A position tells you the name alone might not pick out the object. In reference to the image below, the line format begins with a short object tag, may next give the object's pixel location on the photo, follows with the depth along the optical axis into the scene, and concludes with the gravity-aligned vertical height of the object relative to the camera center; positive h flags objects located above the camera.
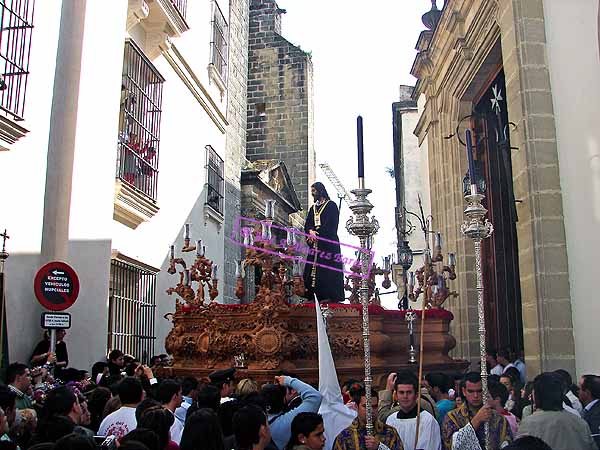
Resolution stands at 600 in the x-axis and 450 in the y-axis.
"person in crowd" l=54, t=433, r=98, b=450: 2.50 -0.32
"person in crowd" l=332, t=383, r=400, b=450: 3.56 -0.45
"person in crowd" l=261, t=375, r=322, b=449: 3.95 -0.30
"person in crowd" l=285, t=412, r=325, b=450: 3.48 -0.39
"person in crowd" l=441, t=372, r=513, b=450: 3.77 -0.40
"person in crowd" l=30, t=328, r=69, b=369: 6.91 +0.05
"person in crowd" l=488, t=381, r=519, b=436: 4.62 -0.29
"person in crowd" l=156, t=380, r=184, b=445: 4.26 -0.26
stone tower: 24.42 +9.21
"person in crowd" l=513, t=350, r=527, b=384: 8.41 -0.12
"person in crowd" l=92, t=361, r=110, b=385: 7.11 -0.15
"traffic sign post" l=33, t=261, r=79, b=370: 6.90 +0.68
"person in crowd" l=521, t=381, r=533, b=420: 5.27 -0.37
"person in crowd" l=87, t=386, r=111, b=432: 4.82 -0.36
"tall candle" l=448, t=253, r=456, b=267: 8.38 +1.20
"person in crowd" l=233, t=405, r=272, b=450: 3.25 -0.35
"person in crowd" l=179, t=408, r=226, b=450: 2.96 -0.34
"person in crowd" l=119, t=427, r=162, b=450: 2.86 -0.34
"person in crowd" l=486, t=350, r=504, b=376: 9.17 -0.10
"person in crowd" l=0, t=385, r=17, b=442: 3.78 -0.27
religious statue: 8.67 +1.33
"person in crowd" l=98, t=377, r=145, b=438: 4.10 -0.35
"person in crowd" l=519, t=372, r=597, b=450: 3.85 -0.38
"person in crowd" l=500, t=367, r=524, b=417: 6.48 -0.37
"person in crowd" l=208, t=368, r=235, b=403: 5.53 -0.21
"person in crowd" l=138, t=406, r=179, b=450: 3.21 -0.31
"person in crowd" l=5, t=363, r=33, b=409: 4.86 -0.18
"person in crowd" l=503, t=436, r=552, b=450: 2.63 -0.34
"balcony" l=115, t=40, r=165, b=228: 10.70 +3.72
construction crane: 43.16 +11.66
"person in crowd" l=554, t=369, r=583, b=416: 5.34 -0.33
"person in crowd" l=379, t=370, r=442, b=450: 4.13 -0.40
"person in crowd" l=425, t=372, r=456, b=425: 5.66 -0.25
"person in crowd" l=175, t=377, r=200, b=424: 5.09 -0.26
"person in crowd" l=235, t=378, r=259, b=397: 4.70 -0.22
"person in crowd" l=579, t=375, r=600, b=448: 4.58 -0.33
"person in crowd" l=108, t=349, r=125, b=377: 7.52 -0.07
